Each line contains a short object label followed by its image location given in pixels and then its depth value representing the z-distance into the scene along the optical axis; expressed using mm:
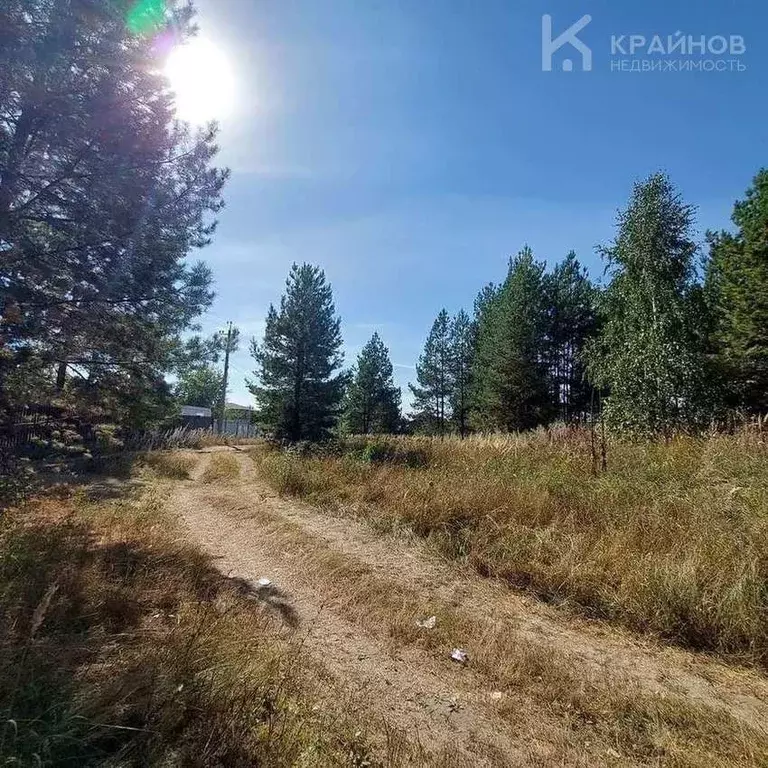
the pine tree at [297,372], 19141
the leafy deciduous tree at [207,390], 52875
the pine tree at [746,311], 16875
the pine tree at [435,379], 36469
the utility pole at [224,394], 38325
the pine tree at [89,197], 4453
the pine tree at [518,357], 25141
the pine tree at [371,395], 37875
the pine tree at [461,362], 35719
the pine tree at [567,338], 28828
